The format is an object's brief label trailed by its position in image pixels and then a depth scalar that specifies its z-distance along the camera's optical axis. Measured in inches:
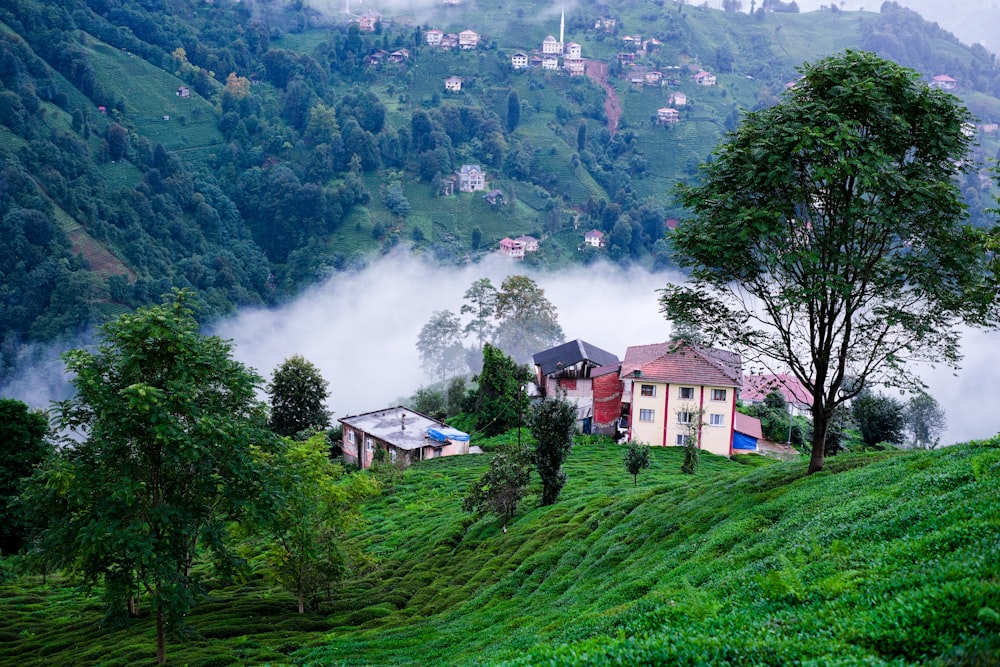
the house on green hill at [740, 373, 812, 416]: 2687.0
